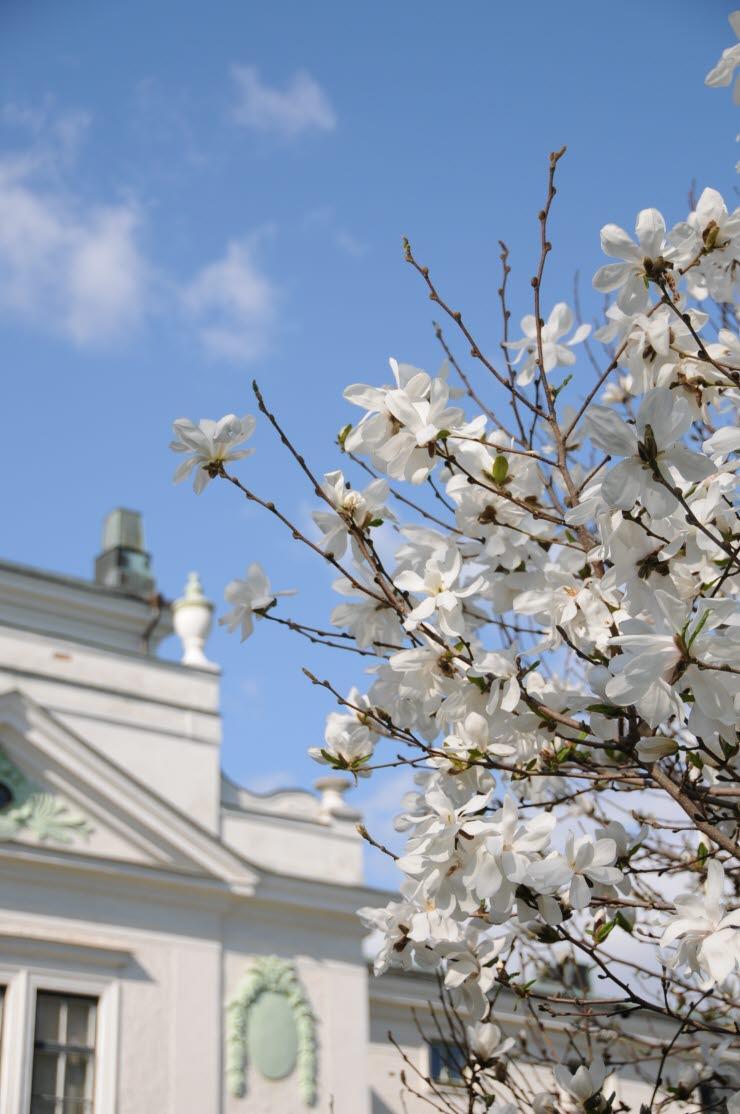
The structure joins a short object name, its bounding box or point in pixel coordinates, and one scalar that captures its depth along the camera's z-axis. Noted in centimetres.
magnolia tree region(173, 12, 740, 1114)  253
